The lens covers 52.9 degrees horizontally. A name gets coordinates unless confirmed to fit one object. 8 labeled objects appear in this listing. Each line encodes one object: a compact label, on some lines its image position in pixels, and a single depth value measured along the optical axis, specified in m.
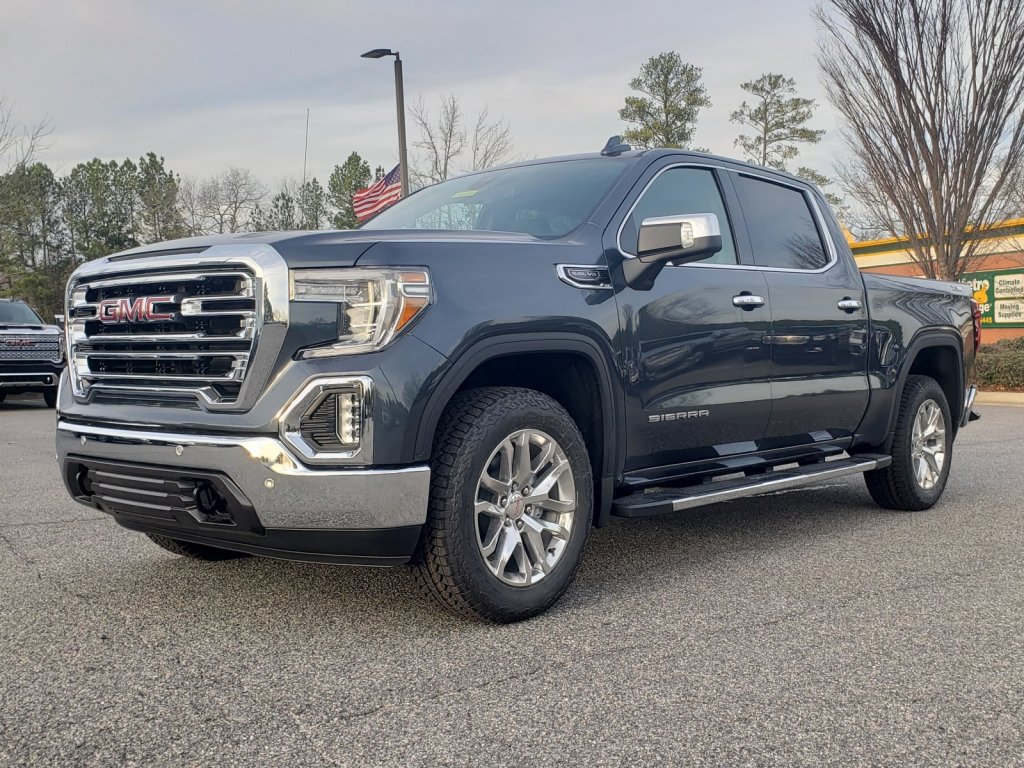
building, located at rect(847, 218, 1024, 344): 22.34
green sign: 22.67
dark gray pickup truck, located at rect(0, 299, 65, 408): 15.68
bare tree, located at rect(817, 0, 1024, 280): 15.11
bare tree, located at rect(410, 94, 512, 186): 25.39
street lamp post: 16.11
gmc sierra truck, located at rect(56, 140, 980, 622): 3.38
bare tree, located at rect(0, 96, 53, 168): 28.96
